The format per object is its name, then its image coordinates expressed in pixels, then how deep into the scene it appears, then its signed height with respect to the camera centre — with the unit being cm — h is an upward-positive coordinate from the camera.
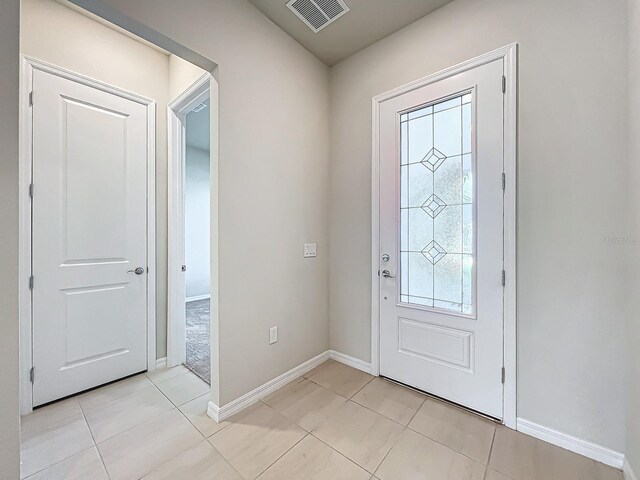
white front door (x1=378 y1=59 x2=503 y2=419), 170 +1
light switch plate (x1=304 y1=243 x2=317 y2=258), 239 -10
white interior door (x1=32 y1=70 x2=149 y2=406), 184 +2
